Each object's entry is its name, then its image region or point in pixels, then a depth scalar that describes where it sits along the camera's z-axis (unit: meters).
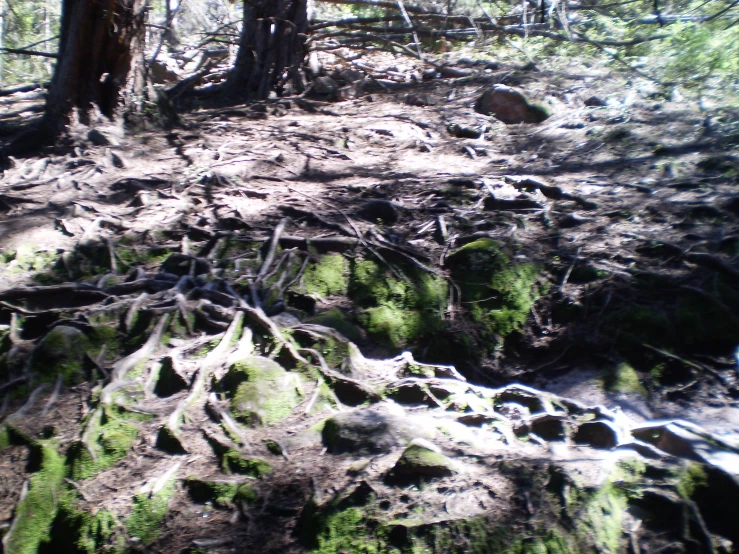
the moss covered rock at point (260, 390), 3.69
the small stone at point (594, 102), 8.80
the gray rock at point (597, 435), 3.41
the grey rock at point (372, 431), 3.32
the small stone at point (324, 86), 10.05
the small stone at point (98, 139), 7.09
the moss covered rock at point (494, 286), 5.08
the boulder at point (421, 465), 2.97
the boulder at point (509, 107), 8.60
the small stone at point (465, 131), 8.22
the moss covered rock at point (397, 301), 4.90
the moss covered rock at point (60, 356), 3.97
